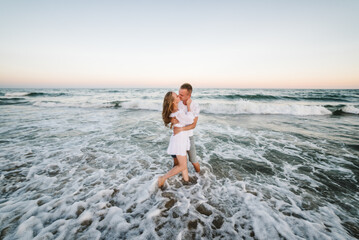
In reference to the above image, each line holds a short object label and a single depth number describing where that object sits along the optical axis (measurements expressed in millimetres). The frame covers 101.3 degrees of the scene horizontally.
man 3033
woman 2805
